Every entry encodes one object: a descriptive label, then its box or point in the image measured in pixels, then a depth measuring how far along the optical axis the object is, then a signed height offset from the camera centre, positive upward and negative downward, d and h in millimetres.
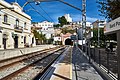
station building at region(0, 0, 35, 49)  16492 +3110
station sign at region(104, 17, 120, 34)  2246 +436
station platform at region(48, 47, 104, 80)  3835 -1672
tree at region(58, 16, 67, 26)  68331 +16823
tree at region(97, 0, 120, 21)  4251 +1853
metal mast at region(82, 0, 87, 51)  7242 +2580
